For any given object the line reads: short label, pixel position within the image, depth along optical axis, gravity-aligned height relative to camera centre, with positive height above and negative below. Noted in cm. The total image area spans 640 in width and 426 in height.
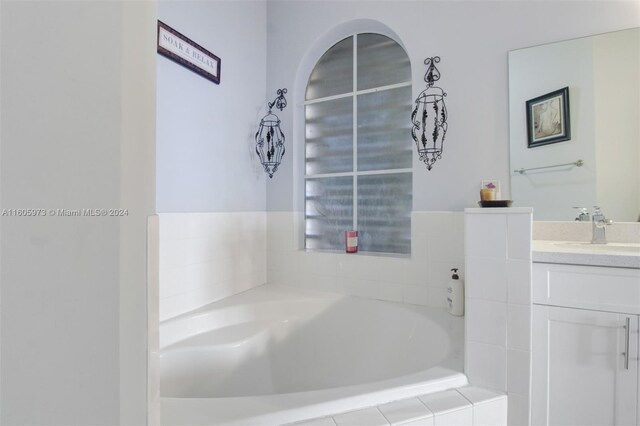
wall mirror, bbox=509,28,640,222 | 145 +42
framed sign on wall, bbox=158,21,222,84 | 149 +83
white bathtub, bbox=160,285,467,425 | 133 -65
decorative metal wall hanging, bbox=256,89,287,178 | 223 +51
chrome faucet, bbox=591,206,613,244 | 143 -7
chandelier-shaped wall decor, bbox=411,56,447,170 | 179 +54
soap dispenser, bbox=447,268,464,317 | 161 -43
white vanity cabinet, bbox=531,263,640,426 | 102 -45
